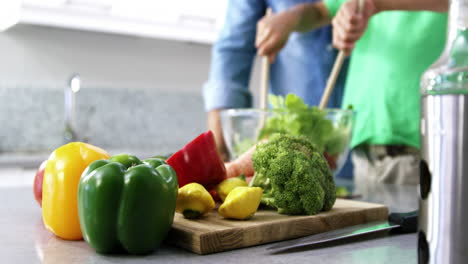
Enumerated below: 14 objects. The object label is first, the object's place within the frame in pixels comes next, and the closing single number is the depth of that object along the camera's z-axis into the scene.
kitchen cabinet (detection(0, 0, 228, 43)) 2.89
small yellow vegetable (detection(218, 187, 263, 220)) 0.79
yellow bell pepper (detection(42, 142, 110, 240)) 0.78
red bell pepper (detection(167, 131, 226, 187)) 0.92
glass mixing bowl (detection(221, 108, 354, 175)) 1.33
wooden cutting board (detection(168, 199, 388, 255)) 0.72
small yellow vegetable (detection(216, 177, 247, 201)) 0.92
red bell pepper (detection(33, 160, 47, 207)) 0.96
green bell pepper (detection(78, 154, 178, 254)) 0.68
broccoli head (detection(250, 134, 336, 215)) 0.84
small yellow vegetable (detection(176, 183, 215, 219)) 0.80
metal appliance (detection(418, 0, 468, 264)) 0.46
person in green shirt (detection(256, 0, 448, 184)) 1.54
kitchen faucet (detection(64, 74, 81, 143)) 3.25
